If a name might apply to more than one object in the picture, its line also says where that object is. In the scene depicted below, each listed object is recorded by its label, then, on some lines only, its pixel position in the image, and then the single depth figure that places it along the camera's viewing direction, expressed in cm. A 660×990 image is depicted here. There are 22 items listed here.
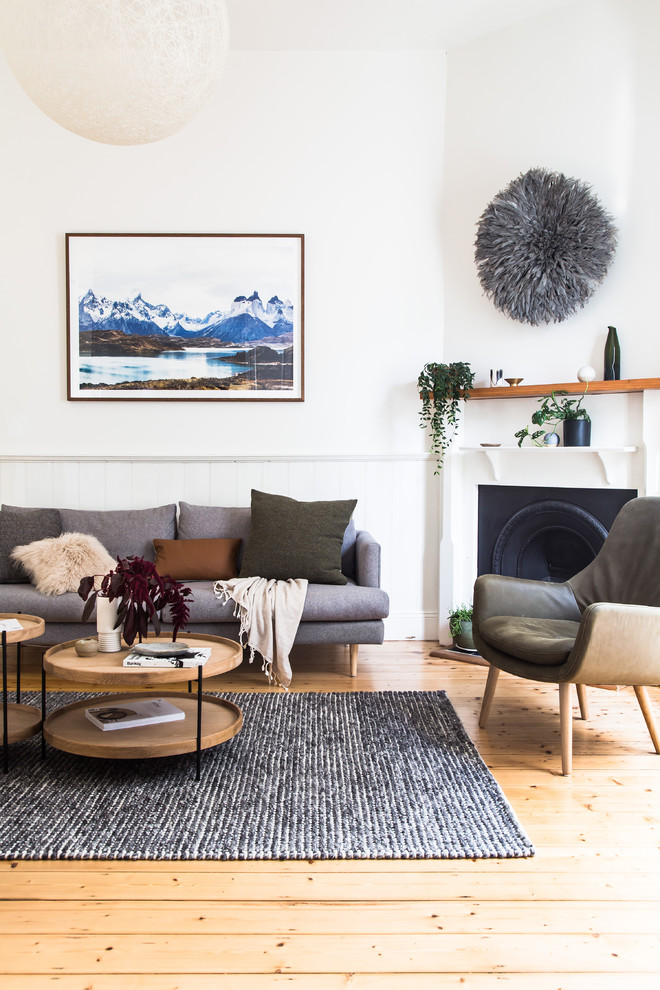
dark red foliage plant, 276
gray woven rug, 229
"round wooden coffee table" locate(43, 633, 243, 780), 262
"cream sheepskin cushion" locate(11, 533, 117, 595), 395
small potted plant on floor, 450
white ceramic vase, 287
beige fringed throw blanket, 383
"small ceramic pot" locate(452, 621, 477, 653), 449
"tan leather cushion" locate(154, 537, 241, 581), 425
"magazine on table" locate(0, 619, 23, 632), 294
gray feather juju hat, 416
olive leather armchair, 277
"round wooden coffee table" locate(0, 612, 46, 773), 282
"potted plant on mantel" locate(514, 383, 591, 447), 424
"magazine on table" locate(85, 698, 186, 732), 281
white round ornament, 416
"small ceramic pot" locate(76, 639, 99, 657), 285
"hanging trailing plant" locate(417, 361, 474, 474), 455
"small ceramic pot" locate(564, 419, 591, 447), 423
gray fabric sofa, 388
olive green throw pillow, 411
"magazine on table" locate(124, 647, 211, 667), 268
